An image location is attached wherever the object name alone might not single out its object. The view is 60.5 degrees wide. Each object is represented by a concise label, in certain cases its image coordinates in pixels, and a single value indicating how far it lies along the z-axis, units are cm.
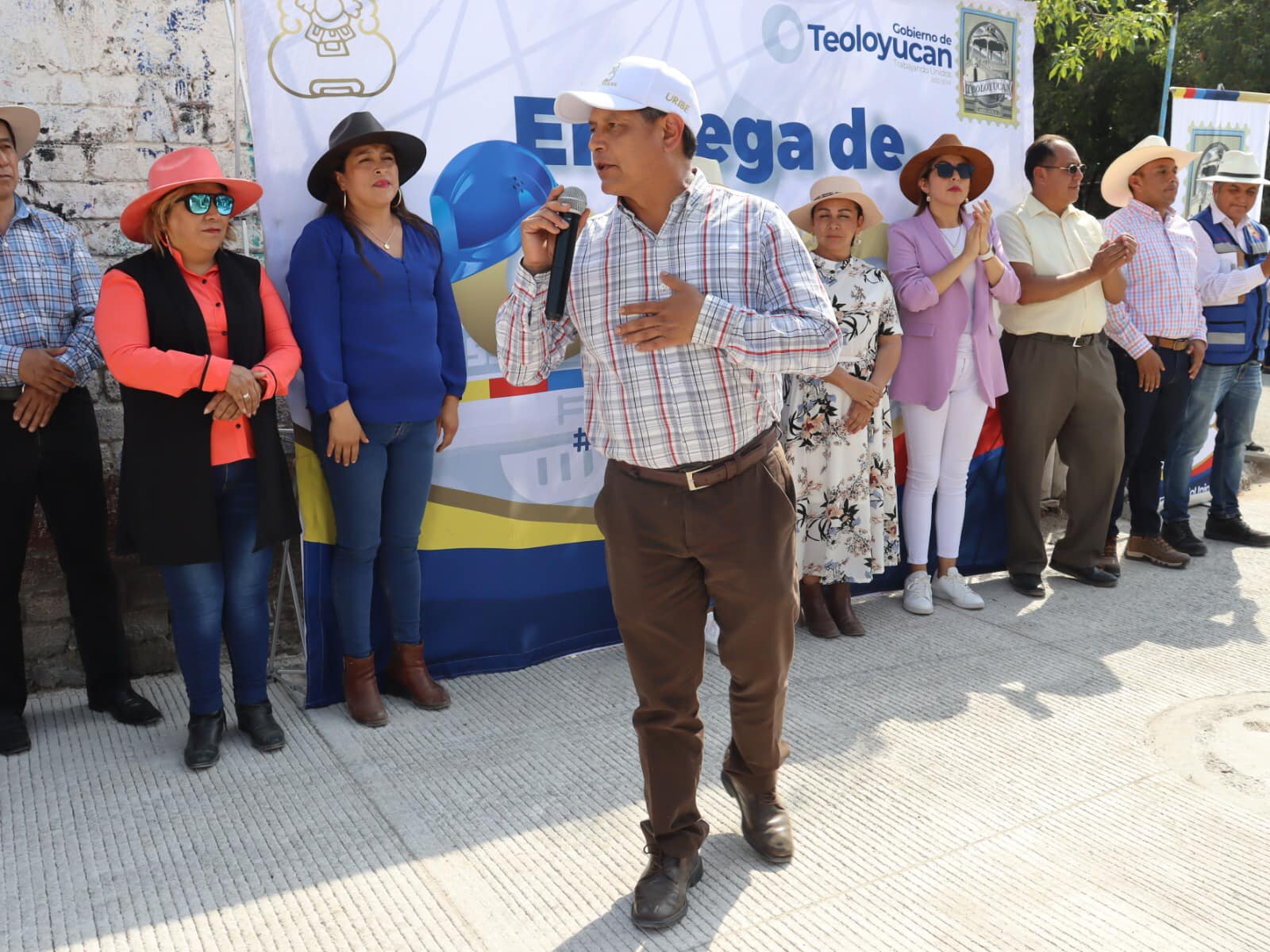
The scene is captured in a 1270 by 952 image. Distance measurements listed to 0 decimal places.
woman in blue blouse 351
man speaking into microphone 236
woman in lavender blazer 457
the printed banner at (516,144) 363
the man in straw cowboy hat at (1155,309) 517
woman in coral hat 326
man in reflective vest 548
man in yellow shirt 482
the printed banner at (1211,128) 604
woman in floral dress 436
